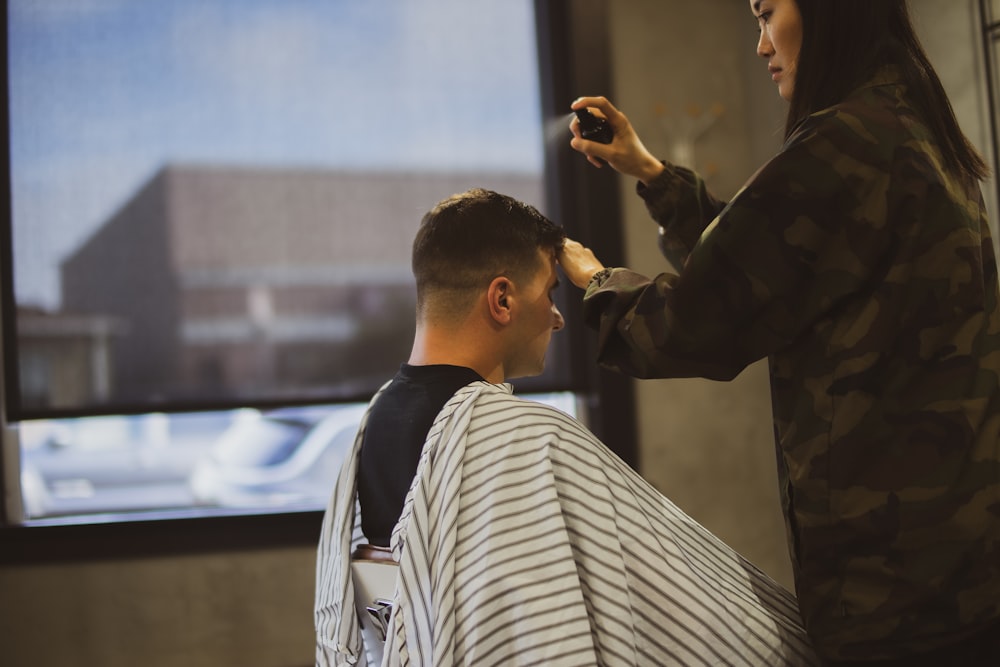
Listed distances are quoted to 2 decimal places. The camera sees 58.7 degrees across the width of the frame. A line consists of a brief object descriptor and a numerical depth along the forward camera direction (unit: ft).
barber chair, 4.28
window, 9.78
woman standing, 3.62
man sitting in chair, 3.73
